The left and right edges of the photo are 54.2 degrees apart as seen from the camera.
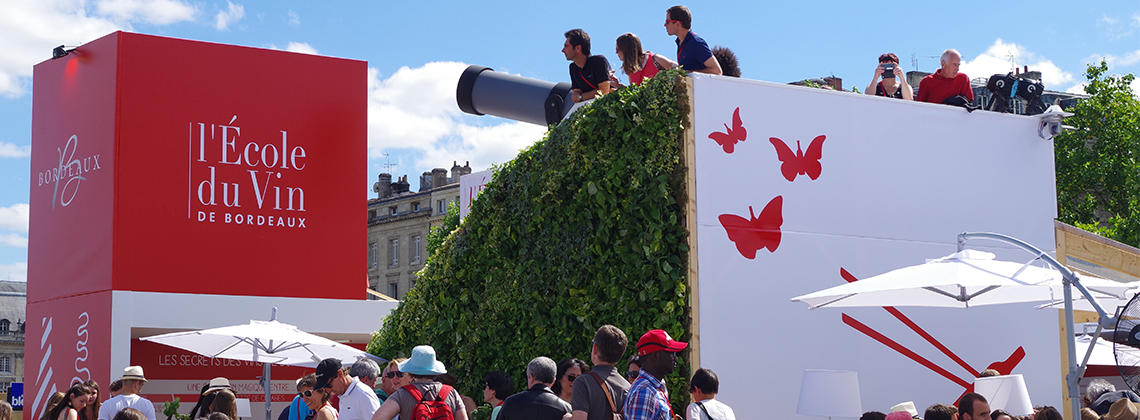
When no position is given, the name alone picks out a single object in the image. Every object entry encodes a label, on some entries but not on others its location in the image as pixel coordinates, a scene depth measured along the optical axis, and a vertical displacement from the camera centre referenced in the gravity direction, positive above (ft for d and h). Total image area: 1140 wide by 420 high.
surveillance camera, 31.83 +4.11
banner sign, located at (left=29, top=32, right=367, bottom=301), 40.27 +3.87
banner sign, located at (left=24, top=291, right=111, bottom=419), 38.96 -2.69
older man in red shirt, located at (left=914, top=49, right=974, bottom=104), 31.69 +5.28
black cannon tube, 38.81 +6.27
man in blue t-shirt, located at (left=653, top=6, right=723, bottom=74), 28.50 +5.67
